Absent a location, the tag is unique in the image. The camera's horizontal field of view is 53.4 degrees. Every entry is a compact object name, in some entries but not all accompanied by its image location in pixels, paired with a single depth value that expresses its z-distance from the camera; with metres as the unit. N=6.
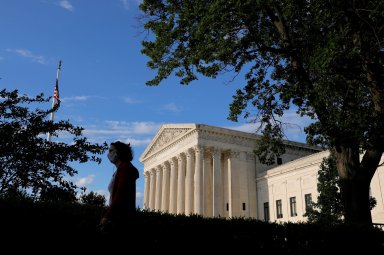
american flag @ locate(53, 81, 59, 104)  23.27
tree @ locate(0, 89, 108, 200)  11.84
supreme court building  48.38
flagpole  23.27
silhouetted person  5.84
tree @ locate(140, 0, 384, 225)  13.16
